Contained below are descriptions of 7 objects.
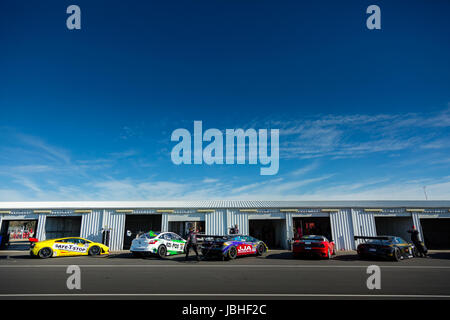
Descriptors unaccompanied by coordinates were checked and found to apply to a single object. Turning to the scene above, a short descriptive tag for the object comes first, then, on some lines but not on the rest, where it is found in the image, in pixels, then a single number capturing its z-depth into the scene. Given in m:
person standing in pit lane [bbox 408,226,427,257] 13.44
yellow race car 12.90
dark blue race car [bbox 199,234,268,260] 11.60
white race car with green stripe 12.58
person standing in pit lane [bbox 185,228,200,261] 11.57
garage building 18.25
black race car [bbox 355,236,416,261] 11.49
